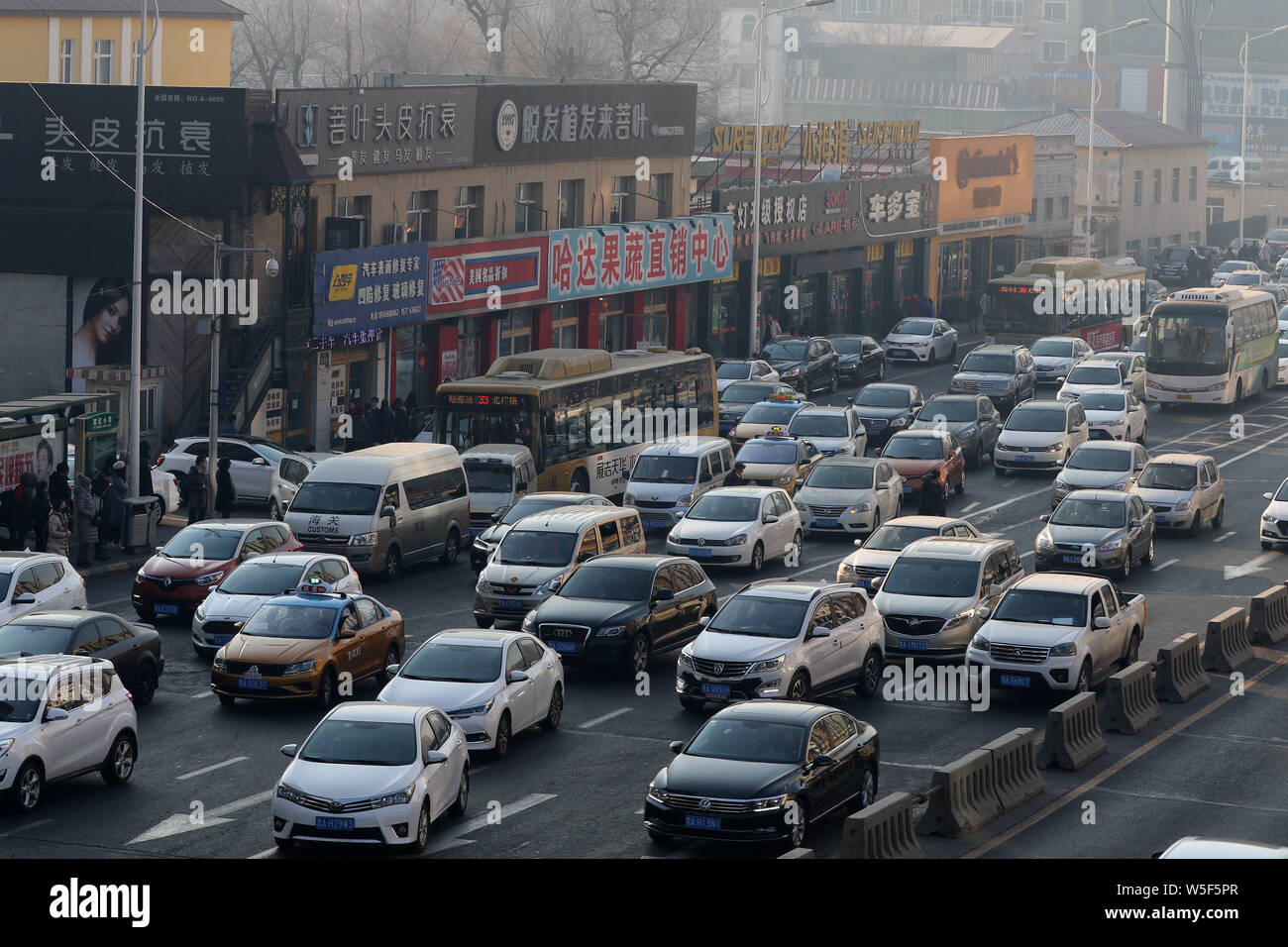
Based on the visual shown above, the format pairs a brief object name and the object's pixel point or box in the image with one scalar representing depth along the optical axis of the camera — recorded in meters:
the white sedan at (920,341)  68.12
